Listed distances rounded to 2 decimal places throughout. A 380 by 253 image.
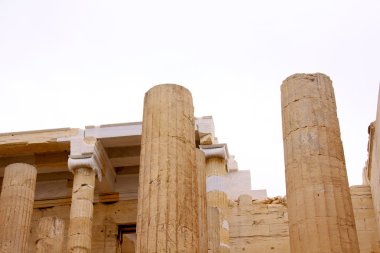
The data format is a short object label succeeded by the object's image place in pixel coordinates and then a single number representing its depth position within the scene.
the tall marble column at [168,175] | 11.12
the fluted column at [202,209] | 14.80
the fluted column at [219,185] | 19.18
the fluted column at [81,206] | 19.17
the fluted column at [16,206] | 17.62
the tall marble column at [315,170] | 11.16
